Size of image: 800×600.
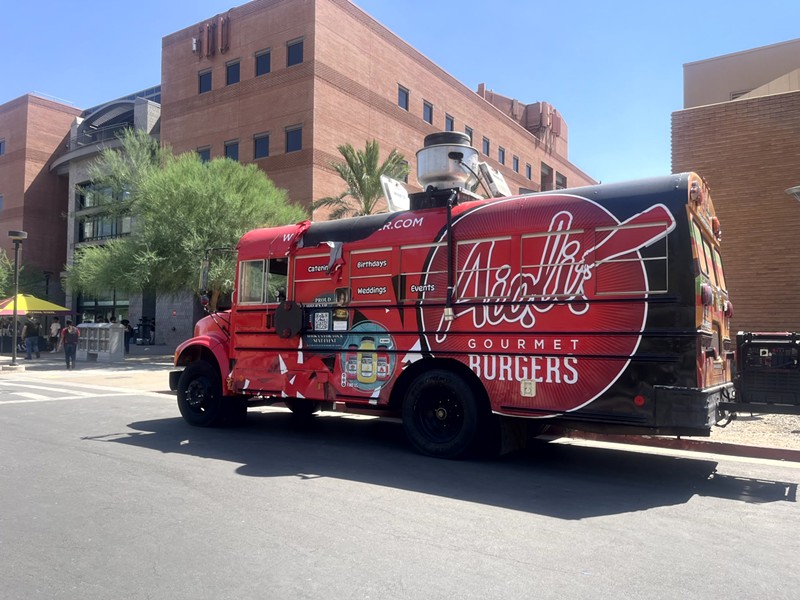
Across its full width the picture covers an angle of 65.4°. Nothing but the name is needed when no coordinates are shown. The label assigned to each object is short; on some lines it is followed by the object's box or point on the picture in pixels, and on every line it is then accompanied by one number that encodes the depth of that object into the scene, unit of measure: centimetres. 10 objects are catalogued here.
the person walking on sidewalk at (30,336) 2745
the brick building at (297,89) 3225
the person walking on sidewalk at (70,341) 2253
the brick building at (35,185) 4725
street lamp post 2268
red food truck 630
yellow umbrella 2842
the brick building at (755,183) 1334
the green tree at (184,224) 2373
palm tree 2705
